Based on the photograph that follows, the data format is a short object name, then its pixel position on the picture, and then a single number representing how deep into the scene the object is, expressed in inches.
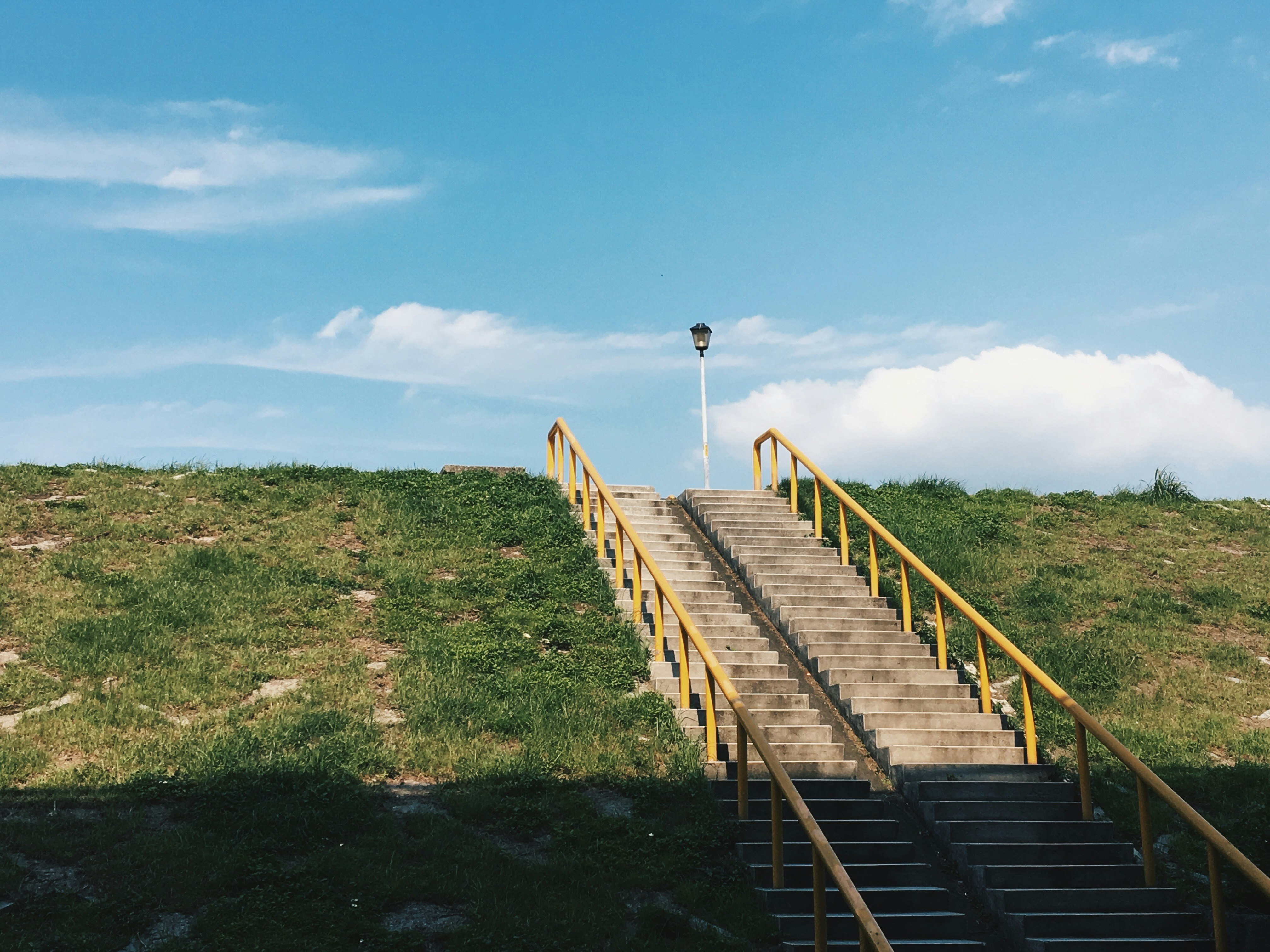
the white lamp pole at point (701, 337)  831.1
